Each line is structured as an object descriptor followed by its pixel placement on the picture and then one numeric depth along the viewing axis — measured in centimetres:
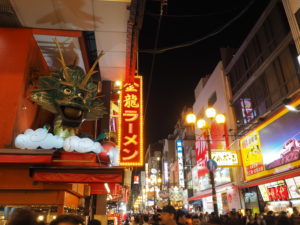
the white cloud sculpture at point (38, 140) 683
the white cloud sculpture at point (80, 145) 721
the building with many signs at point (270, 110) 1586
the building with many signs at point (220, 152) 2400
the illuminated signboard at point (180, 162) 4738
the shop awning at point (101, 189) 1123
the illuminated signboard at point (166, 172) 6951
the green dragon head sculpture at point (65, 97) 781
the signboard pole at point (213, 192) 1139
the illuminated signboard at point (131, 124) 1012
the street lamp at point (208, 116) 1391
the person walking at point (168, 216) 495
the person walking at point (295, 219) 1071
